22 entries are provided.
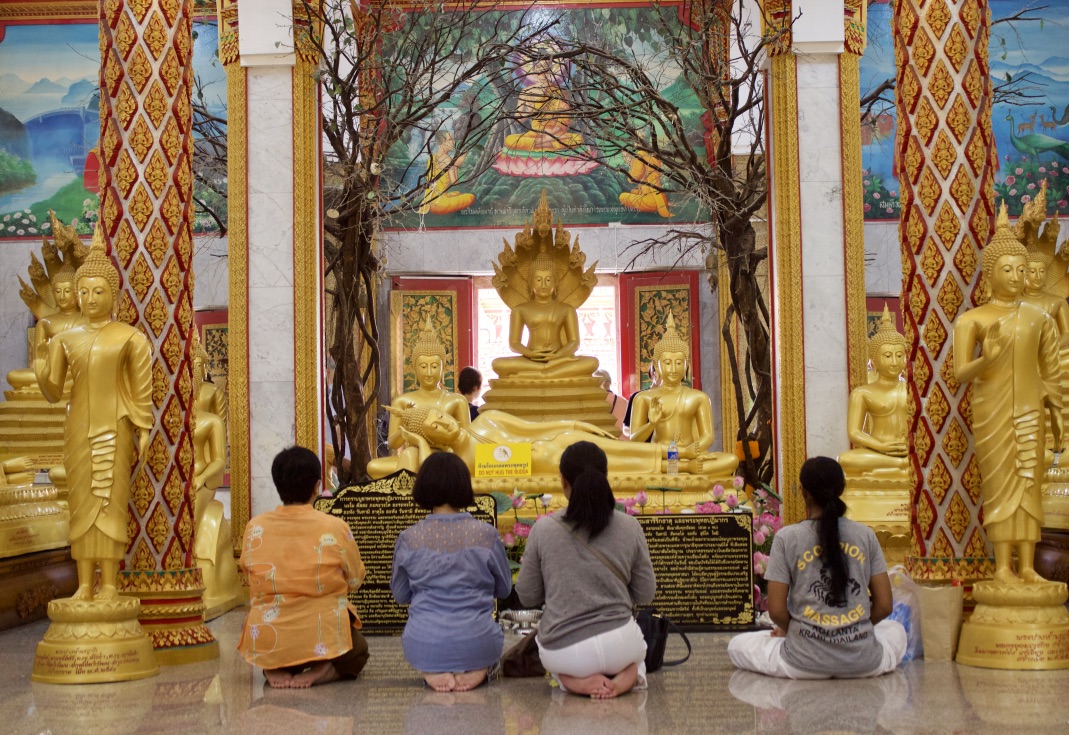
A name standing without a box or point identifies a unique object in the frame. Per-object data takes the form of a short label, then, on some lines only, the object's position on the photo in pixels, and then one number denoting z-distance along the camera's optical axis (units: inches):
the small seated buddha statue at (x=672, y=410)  386.9
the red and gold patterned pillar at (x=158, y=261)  263.6
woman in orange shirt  221.3
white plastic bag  245.0
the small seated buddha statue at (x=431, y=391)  380.8
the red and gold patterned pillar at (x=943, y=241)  252.4
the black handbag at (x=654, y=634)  231.6
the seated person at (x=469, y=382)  461.4
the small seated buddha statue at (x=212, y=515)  344.2
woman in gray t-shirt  214.4
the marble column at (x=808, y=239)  383.2
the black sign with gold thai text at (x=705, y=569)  289.0
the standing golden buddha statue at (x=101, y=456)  239.9
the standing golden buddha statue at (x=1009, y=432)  234.8
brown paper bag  243.0
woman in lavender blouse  216.1
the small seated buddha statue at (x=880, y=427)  369.7
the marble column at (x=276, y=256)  375.9
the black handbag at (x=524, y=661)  232.5
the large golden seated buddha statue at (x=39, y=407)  419.2
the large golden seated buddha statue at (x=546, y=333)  432.5
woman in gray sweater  205.5
